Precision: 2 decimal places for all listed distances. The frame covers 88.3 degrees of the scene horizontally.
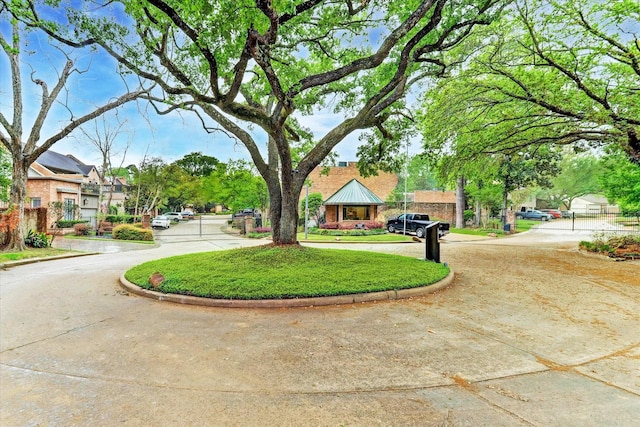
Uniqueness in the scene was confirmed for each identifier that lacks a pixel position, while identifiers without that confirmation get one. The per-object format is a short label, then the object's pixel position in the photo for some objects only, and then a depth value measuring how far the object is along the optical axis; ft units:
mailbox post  31.22
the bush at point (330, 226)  88.43
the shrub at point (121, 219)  89.81
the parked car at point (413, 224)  67.56
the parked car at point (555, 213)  149.61
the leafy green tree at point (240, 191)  96.75
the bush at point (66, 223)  77.36
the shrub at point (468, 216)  102.32
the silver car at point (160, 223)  105.09
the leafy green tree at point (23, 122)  43.78
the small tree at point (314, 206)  98.17
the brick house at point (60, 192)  81.71
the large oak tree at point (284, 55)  19.21
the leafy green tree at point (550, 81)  29.78
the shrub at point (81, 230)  72.53
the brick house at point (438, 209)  101.24
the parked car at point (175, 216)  137.28
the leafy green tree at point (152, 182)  113.39
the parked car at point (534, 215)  135.13
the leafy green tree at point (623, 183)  44.32
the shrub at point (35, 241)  48.75
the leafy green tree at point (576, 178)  150.20
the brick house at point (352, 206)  93.61
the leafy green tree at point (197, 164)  137.69
